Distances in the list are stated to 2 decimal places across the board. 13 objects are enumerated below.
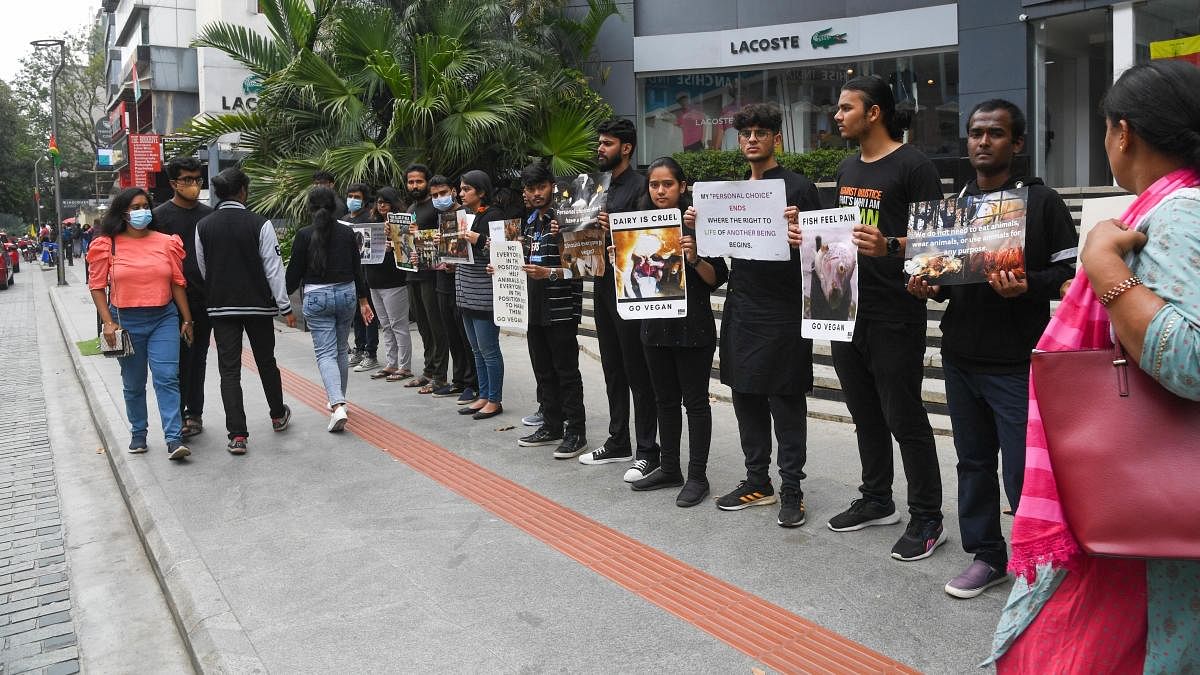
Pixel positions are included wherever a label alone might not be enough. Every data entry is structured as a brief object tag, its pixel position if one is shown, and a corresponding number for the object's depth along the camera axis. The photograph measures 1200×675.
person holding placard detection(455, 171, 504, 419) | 7.70
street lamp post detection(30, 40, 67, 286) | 28.34
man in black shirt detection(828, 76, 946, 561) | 4.21
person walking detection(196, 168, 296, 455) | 7.16
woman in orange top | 6.79
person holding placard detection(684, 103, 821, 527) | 4.75
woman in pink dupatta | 1.87
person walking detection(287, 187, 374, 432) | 7.80
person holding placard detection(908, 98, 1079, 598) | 3.71
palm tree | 13.09
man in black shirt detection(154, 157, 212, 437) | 7.38
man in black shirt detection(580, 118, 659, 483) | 5.73
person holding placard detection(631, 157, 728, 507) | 5.27
